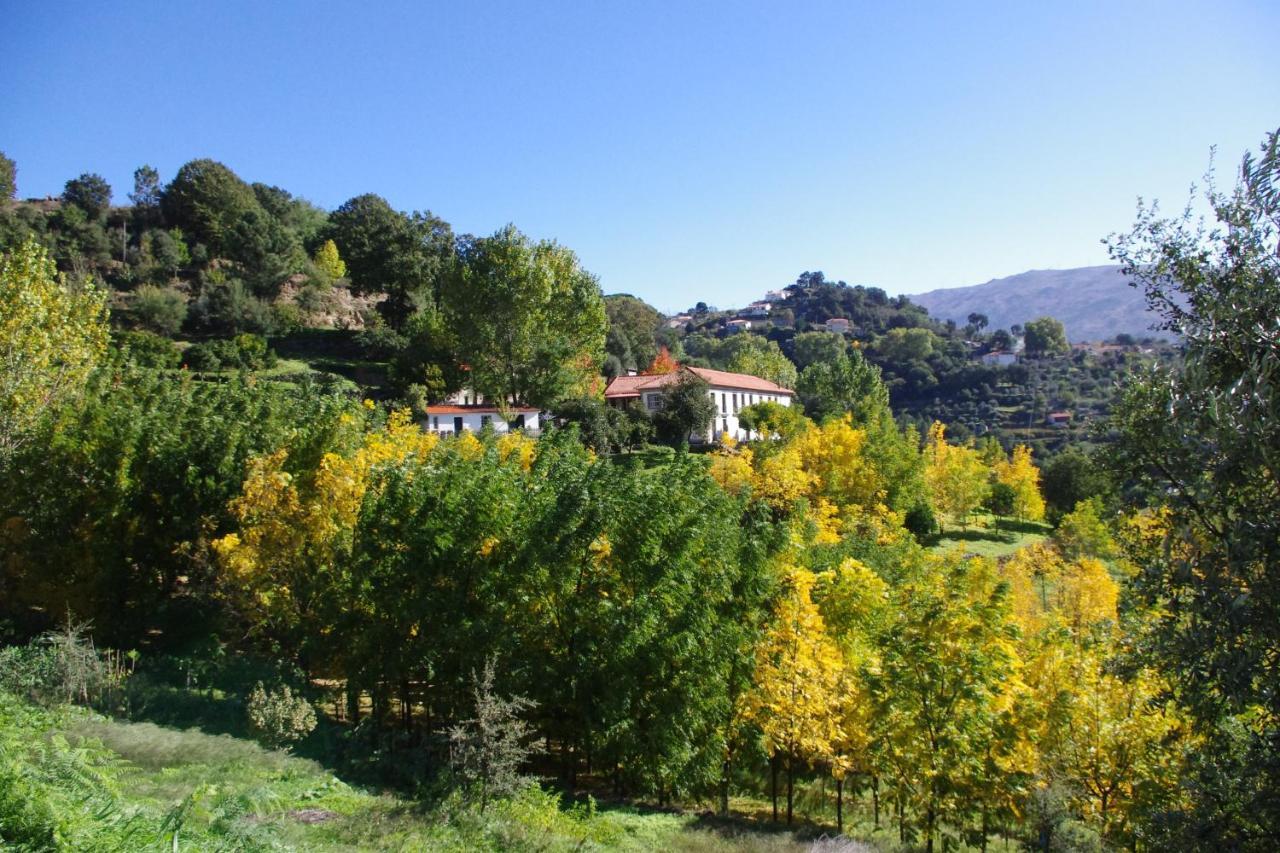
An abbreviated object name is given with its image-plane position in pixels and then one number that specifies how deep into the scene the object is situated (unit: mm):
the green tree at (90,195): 79500
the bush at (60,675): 13547
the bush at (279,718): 13125
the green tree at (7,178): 74688
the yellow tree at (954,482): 43969
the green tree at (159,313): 55594
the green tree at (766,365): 77812
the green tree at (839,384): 65000
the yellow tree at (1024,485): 47656
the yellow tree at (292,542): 16078
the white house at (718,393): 55969
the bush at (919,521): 39500
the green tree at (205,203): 76250
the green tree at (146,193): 81250
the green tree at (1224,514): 6070
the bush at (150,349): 45875
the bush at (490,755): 11125
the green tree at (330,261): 77500
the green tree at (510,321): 48812
